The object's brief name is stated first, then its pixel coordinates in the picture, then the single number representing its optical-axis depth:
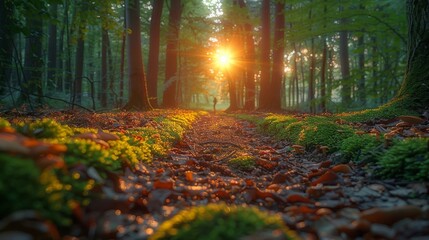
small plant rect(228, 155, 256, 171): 3.43
